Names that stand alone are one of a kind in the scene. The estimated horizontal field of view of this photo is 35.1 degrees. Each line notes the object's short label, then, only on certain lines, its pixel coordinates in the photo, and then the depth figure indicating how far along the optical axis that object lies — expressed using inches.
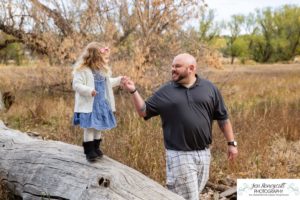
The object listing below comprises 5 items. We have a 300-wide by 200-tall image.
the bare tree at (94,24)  507.8
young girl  165.8
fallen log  160.4
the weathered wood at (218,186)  239.5
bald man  165.9
